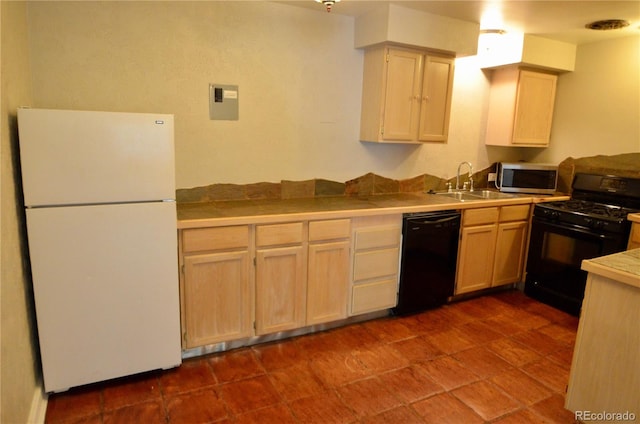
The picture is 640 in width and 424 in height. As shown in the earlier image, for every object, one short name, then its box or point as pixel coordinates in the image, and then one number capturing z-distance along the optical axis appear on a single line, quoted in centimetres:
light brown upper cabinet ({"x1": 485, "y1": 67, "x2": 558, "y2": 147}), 398
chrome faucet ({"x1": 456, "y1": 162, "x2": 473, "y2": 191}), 410
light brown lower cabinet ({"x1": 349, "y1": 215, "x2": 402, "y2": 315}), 300
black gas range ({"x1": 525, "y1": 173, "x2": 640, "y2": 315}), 324
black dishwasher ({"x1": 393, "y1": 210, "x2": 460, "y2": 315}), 317
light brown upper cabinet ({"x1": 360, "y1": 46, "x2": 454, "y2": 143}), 324
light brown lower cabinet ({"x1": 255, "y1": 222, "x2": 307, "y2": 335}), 265
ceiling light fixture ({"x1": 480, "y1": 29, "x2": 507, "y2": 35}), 360
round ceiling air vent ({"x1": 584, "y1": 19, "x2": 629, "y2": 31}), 321
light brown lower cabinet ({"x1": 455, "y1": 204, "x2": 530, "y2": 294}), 351
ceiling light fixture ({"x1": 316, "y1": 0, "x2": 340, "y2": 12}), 262
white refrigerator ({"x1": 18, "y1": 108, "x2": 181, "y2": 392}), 198
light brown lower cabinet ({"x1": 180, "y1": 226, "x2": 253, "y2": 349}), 245
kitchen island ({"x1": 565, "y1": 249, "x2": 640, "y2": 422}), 178
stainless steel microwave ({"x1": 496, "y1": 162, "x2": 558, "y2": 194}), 400
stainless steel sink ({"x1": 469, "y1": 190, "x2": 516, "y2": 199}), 388
